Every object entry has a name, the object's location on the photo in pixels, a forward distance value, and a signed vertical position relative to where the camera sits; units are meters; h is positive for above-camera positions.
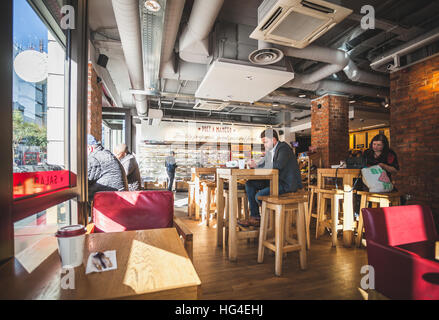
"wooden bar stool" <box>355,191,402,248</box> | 3.08 -0.51
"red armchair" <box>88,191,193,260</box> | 1.79 -0.38
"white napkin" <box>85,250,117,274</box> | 0.89 -0.41
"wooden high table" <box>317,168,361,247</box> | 3.33 -0.61
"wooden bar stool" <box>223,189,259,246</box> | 2.97 -0.90
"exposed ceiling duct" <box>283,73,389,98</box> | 5.74 +1.95
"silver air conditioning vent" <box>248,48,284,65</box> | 3.65 +1.76
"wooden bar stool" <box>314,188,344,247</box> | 3.39 -0.76
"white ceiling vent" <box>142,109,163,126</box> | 8.37 +1.74
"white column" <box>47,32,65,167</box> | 2.01 +0.48
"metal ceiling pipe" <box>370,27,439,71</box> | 3.53 +1.91
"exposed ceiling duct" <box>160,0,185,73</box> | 2.74 +1.89
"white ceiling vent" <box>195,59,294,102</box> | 4.06 +1.65
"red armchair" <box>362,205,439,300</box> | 1.13 -0.52
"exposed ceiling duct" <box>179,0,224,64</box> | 2.88 +1.95
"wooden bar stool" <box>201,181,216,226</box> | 4.38 -0.68
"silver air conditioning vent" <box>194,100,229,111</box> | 6.66 +1.72
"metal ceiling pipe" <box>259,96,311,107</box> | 6.88 +1.96
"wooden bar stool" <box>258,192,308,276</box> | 2.51 -0.73
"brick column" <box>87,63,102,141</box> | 4.24 +1.15
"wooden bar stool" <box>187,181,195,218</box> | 5.19 -0.82
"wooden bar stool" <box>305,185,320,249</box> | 3.43 -0.76
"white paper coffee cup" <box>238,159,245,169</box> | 3.49 -0.01
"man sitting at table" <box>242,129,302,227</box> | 3.12 -0.03
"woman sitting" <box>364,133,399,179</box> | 3.61 +0.11
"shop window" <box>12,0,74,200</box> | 1.27 +0.41
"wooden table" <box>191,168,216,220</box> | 4.89 -0.37
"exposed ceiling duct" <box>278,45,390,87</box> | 3.97 +1.90
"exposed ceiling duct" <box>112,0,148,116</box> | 2.62 +1.78
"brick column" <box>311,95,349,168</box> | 6.37 +0.94
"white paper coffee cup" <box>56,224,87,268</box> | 0.91 -0.33
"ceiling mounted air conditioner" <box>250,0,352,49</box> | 2.68 +1.79
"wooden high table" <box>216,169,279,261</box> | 2.78 -0.26
